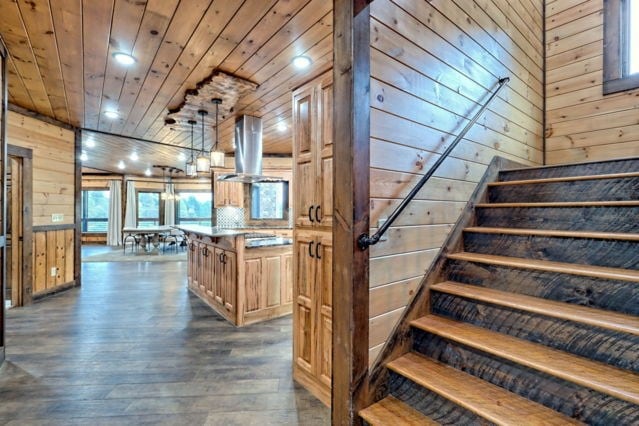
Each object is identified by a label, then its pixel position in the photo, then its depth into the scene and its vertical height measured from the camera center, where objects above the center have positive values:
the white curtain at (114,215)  11.01 -0.11
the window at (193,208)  12.07 +0.17
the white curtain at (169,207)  11.62 +0.19
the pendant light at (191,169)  4.89 +0.69
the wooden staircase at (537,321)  1.32 -0.57
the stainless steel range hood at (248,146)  4.53 +0.99
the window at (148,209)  11.56 +0.12
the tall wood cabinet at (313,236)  2.12 -0.17
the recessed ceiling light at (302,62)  2.77 +1.40
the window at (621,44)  3.29 +1.84
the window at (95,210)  11.24 +0.07
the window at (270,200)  7.07 +0.29
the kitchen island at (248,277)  3.44 -0.77
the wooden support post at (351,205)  1.57 +0.04
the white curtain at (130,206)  11.16 +0.22
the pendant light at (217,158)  3.93 +0.70
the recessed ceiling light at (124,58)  2.67 +1.37
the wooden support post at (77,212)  5.08 +0.00
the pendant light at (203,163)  4.11 +0.66
